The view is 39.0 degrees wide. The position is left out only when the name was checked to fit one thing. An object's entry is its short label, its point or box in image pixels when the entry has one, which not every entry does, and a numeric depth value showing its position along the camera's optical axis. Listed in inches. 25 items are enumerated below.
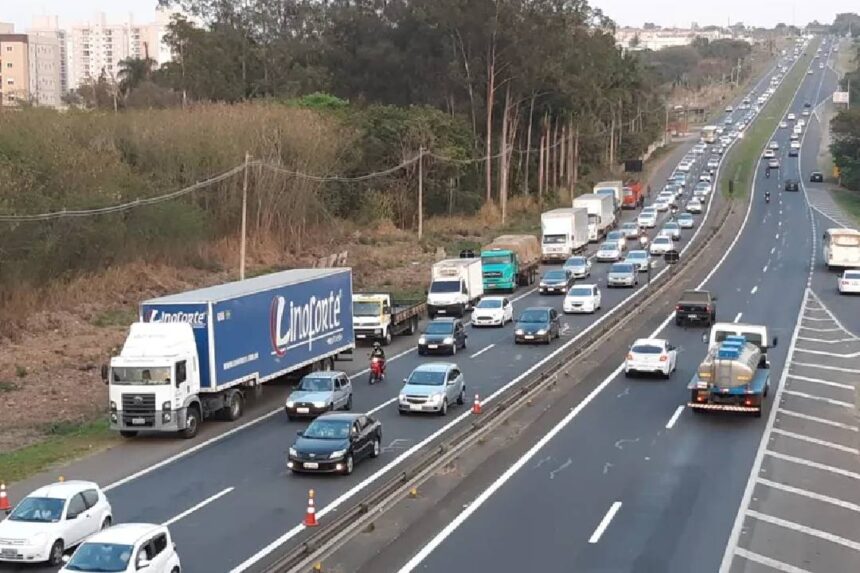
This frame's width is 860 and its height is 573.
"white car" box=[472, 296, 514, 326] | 2073.1
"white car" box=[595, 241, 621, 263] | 3073.3
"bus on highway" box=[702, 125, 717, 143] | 7273.6
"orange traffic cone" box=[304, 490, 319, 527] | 884.6
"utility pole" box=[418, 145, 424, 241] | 3245.6
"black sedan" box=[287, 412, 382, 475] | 1054.4
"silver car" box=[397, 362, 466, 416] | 1332.4
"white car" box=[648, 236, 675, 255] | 3121.1
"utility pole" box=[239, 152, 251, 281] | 2021.4
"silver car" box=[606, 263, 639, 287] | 2551.7
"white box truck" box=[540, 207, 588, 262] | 3029.0
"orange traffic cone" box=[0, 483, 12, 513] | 953.5
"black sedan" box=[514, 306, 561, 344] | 1855.3
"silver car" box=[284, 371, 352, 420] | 1314.0
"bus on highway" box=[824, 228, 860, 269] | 2753.4
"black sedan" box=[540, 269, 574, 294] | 2487.7
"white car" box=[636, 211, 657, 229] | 3853.3
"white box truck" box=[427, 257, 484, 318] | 2198.6
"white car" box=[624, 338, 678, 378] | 1552.7
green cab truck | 2546.8
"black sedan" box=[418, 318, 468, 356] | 1779.0
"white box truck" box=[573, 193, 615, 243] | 3558.1
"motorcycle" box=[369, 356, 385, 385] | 1571.1
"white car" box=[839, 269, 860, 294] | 2453.2
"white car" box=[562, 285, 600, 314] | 2197.3
